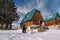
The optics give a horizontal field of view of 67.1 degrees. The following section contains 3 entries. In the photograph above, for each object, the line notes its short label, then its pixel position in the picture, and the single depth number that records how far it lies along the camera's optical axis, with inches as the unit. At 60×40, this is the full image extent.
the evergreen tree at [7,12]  465.2
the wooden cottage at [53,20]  551.7
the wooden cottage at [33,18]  508.1
